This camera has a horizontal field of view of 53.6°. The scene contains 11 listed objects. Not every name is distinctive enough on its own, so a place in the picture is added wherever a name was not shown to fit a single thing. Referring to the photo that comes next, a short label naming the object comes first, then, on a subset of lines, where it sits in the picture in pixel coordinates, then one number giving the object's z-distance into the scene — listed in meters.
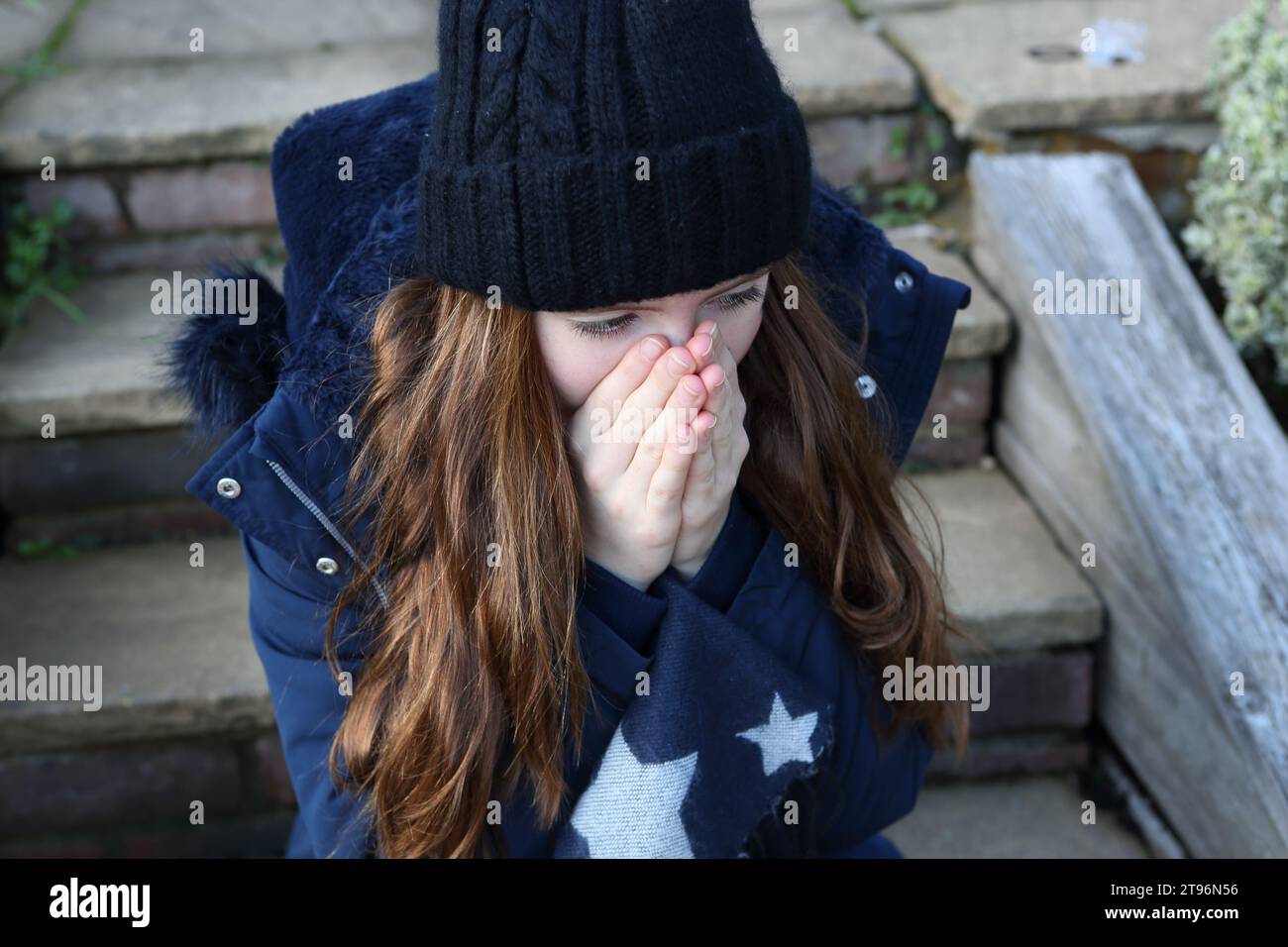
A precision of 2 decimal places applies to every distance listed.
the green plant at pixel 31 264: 2.62
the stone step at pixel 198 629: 2.08
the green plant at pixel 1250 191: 2.30
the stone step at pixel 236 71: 2.64
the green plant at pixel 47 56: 2.96
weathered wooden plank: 1.90
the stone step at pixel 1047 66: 2.60
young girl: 1.29
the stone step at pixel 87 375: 2.31
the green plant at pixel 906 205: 2.77
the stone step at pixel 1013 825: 2.24
